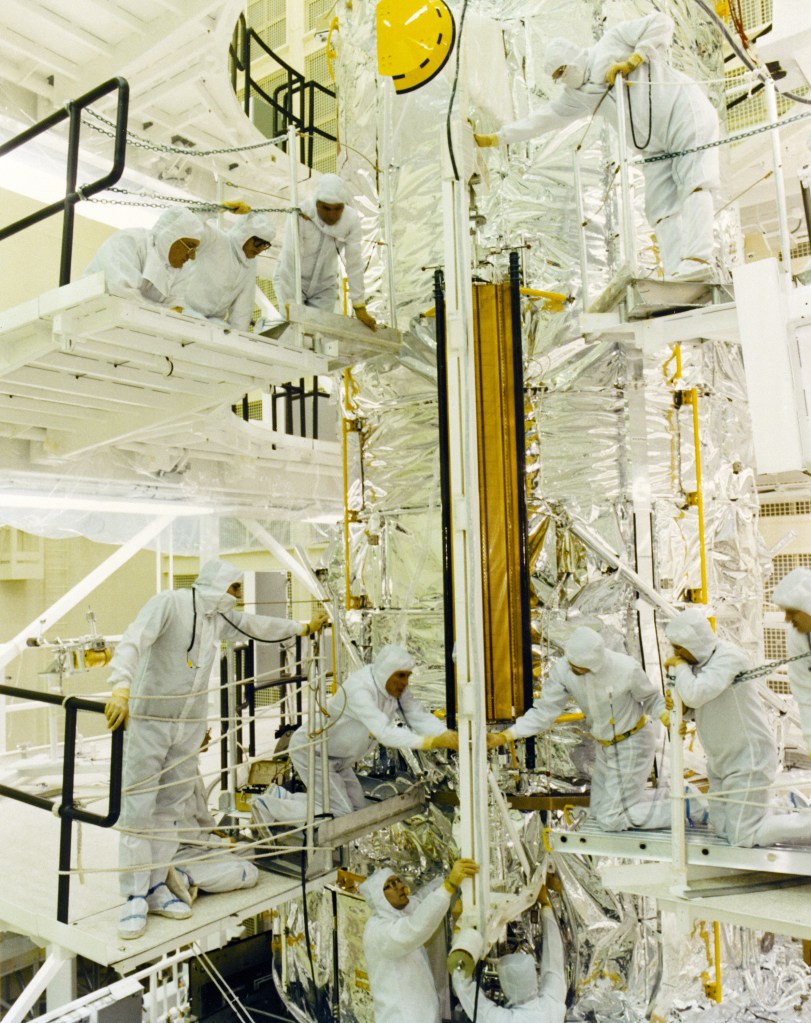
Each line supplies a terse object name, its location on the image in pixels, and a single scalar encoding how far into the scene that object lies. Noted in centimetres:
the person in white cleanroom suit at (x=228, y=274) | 434
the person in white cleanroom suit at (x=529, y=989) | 428
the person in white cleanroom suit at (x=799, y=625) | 351
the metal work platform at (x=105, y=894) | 361
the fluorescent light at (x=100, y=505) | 616
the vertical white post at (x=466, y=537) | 346
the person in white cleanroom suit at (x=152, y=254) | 392
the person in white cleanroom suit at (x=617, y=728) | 409
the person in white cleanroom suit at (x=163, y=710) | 383
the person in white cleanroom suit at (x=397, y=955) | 438
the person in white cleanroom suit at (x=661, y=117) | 407
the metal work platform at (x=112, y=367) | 373
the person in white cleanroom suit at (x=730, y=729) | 368
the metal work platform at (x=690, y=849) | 348
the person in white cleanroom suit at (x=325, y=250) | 465
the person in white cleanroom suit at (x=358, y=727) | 452
